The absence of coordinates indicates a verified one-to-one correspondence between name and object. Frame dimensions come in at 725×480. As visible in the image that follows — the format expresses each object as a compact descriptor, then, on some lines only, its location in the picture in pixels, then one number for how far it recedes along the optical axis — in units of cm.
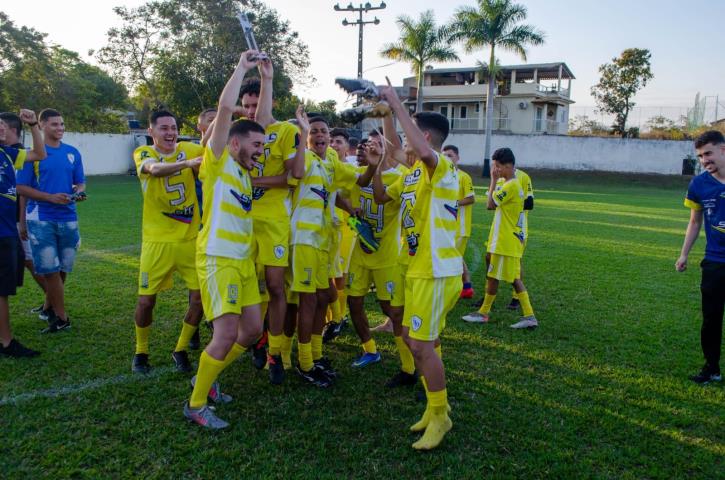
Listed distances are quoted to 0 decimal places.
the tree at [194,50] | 3588
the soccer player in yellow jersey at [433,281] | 365
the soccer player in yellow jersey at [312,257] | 469
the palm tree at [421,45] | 3603
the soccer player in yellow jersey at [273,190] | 442
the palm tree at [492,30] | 3525
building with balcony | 4775
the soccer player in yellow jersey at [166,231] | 474
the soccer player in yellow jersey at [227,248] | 378
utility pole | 2639
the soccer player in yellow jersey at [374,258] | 486
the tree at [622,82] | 4678
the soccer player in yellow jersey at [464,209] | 704
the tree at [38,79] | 3375
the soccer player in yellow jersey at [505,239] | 657
